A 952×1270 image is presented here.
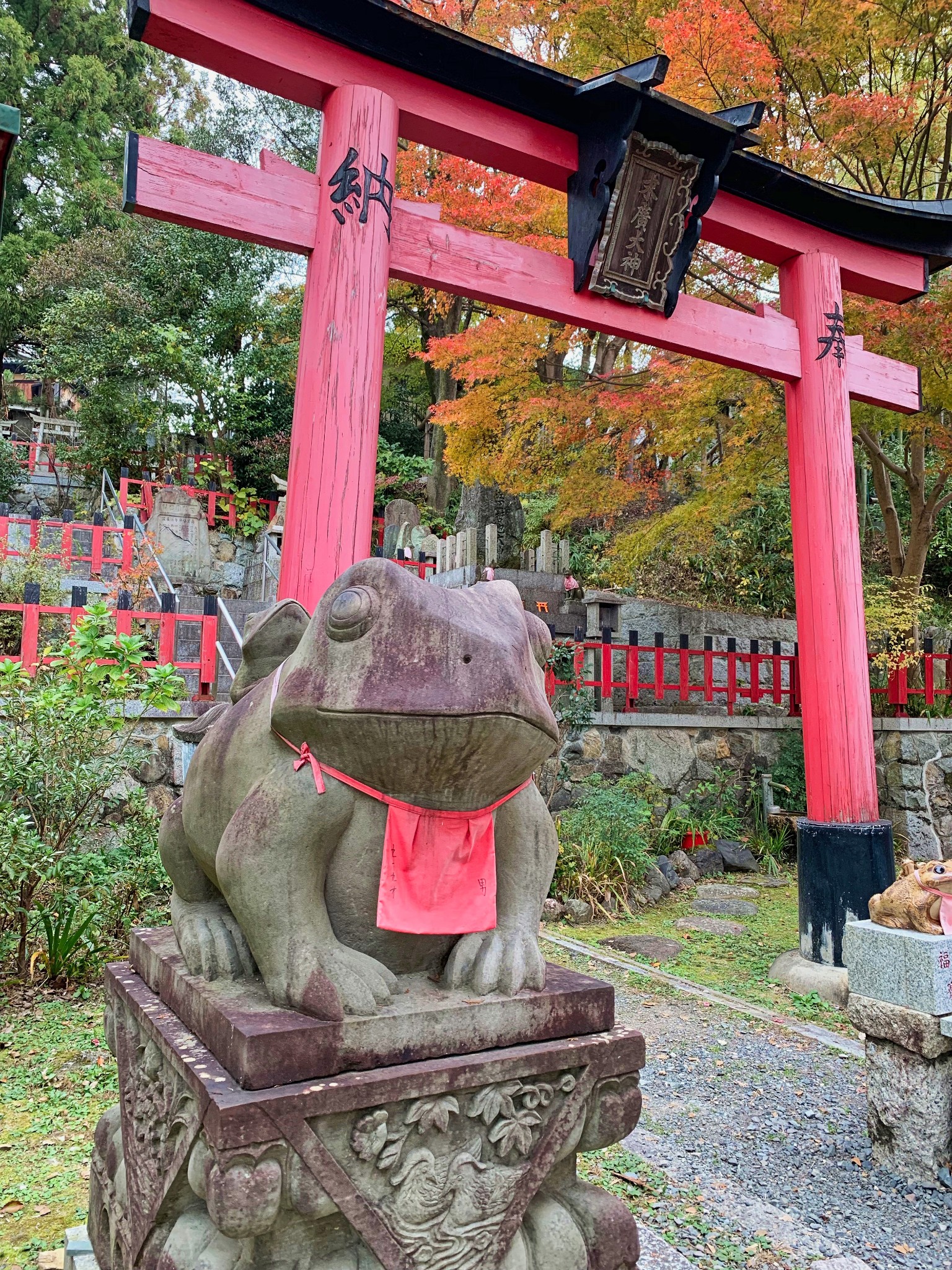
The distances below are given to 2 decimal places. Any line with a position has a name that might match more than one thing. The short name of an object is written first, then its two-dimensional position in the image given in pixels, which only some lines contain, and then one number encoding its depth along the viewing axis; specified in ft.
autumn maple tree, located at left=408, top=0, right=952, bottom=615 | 21.93
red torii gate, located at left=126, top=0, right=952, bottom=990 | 11.91
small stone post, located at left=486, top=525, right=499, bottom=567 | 36.06
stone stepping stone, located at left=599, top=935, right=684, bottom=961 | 17.87
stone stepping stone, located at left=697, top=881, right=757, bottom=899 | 23.25
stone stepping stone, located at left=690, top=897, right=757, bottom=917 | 21.71
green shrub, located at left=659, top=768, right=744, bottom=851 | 25.80
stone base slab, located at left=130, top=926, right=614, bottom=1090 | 4.52
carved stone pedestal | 4.45
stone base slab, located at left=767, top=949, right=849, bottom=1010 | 15.55
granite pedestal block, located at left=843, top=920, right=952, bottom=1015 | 10.06
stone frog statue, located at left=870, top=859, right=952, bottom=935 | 10.50
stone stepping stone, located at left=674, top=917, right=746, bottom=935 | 19.98
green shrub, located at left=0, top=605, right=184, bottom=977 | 13.74
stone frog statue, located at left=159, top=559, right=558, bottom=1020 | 4.65
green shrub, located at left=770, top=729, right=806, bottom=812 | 28.60
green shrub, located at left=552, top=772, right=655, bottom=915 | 21.15
